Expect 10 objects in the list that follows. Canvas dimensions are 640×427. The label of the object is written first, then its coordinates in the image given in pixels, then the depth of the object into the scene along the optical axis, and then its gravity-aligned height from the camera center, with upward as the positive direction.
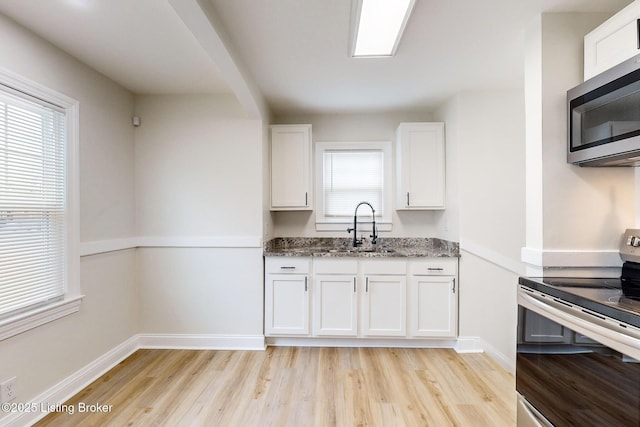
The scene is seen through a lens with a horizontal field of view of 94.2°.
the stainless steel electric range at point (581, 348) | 1.01 -0.54
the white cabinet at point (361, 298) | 2.81 -0.82
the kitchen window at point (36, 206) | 1.75 +0.04
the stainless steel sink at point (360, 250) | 2.87 -0.39
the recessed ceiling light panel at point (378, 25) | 1.56 +1.10
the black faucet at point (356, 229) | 3.34 -0.20
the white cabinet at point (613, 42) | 1.35 +0.84
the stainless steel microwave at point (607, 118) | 1.26 +0.44
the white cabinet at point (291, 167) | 3.20 +0.49
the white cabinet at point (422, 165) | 3.11 +0.50
